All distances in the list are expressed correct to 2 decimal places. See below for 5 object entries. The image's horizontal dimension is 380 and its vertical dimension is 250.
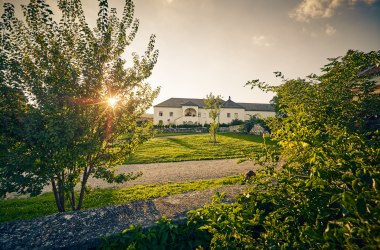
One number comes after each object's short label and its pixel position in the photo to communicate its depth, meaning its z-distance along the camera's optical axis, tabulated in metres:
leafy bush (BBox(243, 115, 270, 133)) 31.47
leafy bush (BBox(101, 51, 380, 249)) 1.15
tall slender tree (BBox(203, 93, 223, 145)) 21.62
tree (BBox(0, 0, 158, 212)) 3.29
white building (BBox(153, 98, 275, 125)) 51.59
